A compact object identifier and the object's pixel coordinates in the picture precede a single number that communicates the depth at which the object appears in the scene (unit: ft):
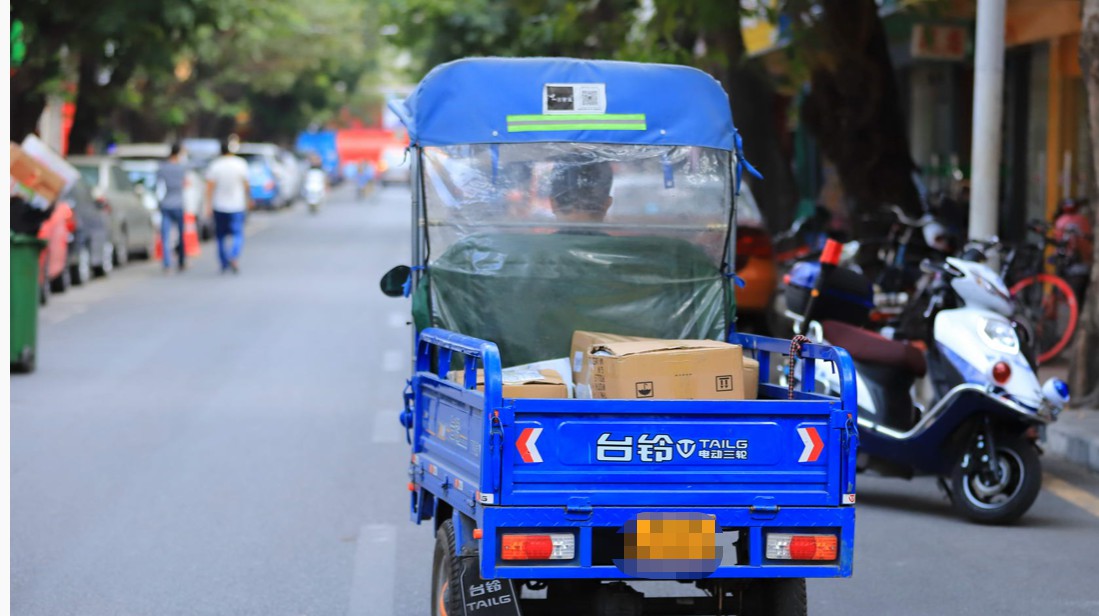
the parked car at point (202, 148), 139.17
